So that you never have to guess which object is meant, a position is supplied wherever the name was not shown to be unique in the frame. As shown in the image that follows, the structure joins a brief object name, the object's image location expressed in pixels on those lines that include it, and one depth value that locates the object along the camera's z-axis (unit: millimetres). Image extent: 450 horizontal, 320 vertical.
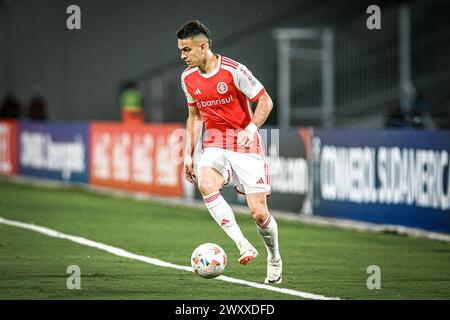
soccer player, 10492
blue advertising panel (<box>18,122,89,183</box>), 25969
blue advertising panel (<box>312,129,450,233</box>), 15562
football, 10398
